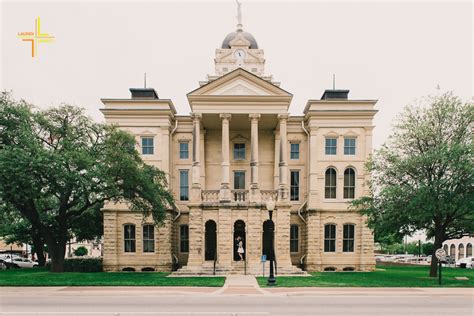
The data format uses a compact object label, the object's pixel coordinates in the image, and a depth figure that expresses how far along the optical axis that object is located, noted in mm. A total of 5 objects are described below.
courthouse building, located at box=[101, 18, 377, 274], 30062
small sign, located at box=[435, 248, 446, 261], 21453
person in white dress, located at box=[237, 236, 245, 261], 28750
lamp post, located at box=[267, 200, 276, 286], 21172
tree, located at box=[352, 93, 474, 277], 23159
